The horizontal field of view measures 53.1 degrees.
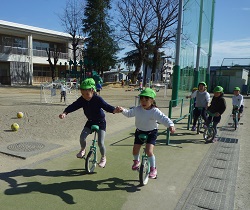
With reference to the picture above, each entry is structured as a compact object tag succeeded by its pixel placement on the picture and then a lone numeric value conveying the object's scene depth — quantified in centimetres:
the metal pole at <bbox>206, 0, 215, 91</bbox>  1438
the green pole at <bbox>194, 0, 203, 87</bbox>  1027
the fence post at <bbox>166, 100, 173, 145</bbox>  637
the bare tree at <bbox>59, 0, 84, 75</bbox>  3522
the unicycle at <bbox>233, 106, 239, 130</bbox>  905
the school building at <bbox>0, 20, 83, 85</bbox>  3050
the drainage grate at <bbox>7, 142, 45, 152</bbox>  543
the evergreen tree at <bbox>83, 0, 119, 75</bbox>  3234
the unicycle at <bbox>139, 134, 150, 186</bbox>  379
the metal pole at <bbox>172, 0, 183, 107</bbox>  837
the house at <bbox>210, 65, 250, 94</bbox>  3488
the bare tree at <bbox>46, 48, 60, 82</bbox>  3281
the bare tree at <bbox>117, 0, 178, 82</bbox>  3456
